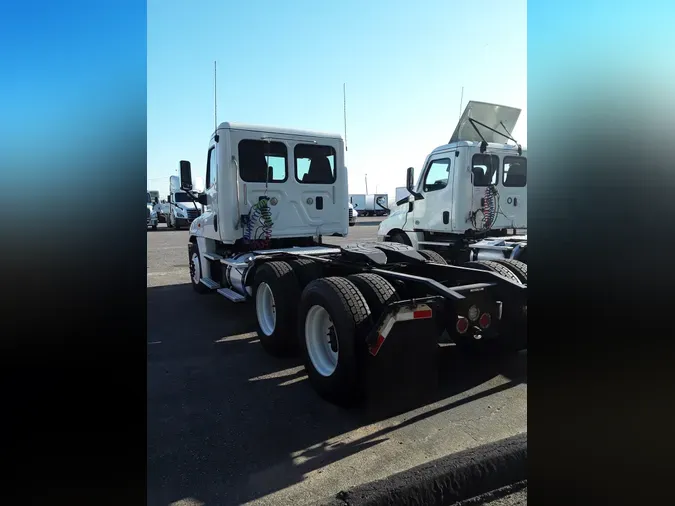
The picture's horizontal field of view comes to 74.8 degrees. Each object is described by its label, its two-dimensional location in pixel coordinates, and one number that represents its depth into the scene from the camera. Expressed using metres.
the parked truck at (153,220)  27.91
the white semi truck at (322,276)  3.35
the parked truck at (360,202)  49.66
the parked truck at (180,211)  24.85
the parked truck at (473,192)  7.95
